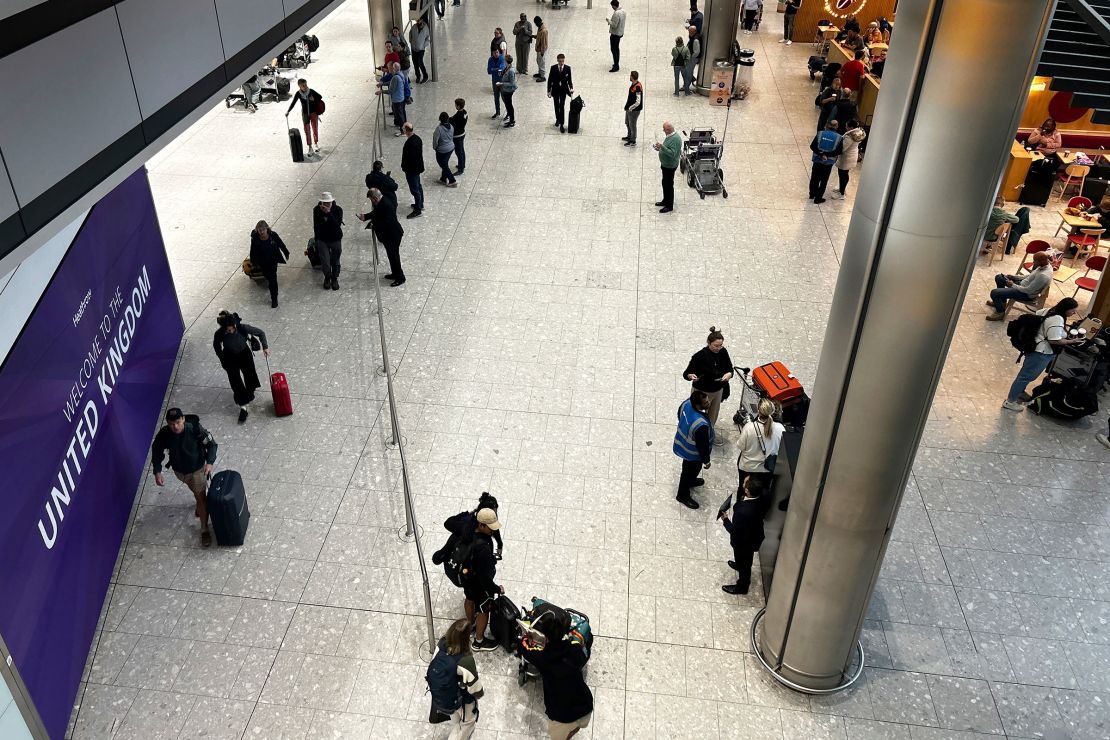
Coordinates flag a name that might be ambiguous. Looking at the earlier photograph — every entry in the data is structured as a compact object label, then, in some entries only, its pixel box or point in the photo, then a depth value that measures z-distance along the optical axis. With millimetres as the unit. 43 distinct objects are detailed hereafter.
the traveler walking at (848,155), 14969
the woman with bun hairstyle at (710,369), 9070
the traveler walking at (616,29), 21219
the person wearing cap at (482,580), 7066
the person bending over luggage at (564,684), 6133
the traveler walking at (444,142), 15016
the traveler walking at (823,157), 14742
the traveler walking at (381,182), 12992
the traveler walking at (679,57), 20016
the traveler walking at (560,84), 17750
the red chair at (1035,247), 12844
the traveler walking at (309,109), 16516
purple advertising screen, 6406
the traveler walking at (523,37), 21438
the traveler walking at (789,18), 24469
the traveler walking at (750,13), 25672
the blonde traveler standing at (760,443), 7914
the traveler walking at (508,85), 18000
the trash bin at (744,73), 20831
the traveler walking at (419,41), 20406
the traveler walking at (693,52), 20422
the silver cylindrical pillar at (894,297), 4434
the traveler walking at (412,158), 13961
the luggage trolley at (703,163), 15875
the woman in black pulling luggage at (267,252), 11492
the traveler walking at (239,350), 9641
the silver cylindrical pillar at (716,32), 20359
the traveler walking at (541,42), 21234
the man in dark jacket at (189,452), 8148
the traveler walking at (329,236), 12039
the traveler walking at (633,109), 16656
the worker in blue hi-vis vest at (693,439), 8219
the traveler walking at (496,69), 18391
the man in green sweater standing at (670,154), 14203
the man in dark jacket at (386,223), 12117
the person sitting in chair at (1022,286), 11273
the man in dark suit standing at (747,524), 7465
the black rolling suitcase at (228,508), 8120
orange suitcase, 9062
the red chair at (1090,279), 12223
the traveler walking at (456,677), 5988
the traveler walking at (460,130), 15414
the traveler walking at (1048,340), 10008
